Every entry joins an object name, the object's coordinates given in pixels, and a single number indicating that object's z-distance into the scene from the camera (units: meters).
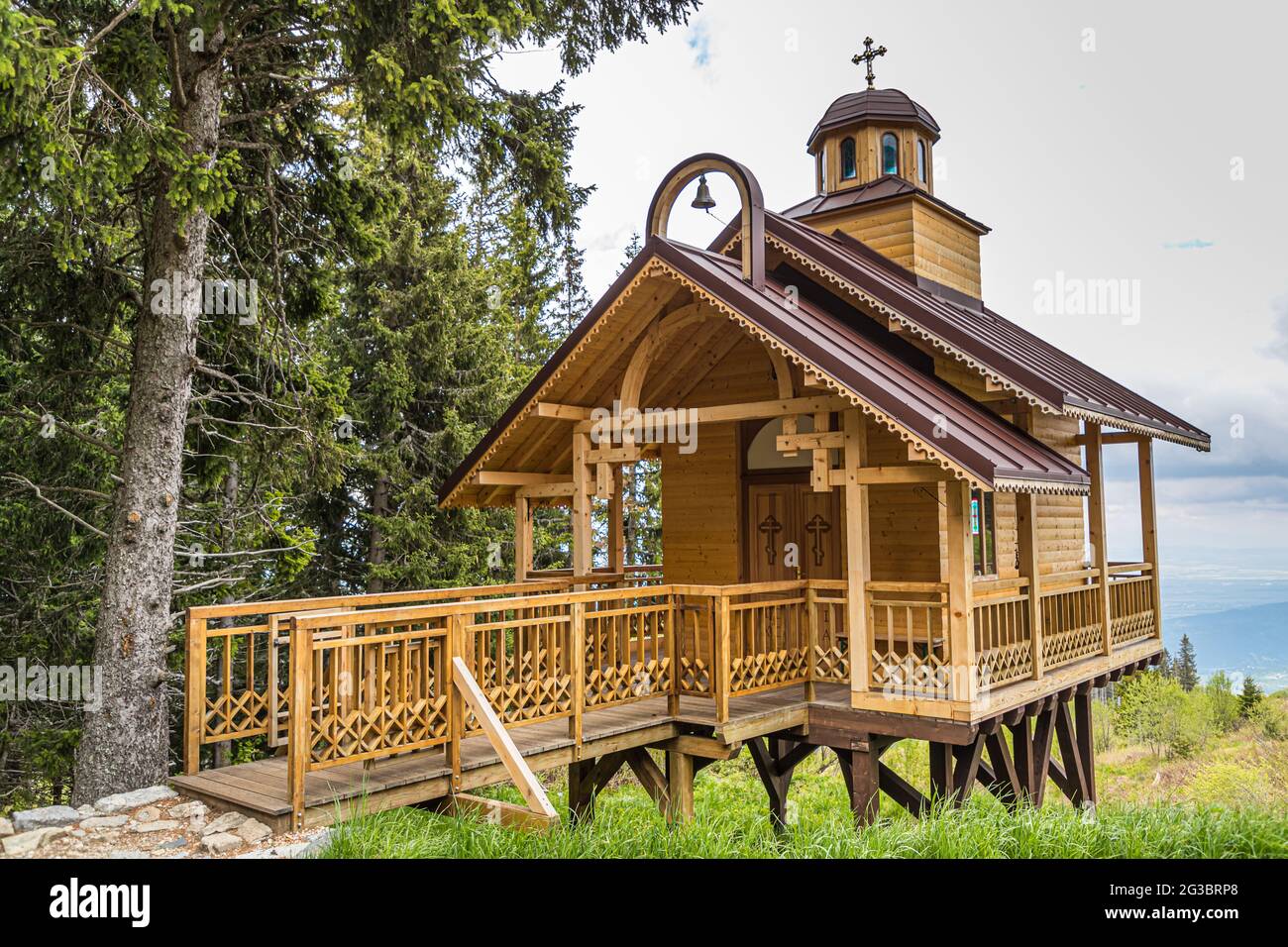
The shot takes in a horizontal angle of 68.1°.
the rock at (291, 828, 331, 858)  5.47
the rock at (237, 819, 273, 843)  5.80
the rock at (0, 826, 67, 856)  5.49
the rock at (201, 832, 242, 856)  5.60
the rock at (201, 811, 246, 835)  5.90
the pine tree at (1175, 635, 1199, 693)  42.62
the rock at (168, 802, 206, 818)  6.20
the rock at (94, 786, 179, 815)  6.33
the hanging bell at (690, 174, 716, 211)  10.23
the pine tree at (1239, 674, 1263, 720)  29.41
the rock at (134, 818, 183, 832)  5.99
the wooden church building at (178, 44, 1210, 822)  7.61
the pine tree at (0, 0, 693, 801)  7.11
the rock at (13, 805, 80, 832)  5.94
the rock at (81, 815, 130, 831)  5.99
